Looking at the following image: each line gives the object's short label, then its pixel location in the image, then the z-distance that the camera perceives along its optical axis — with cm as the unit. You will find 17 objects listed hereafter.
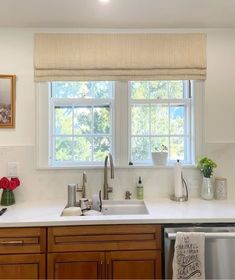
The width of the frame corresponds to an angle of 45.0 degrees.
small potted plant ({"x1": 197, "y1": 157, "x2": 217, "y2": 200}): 249
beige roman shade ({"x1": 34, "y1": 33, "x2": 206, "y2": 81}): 255
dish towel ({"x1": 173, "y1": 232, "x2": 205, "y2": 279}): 191
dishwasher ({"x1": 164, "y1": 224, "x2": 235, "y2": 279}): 197
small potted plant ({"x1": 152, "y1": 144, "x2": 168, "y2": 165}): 264
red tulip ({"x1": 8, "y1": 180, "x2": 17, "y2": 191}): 240
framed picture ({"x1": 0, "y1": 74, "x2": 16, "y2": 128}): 254
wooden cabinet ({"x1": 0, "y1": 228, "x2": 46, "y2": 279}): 195
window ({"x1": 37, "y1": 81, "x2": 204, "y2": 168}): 266
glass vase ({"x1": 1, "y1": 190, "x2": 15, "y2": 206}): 240
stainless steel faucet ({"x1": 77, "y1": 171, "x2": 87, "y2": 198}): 250
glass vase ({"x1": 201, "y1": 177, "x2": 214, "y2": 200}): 254
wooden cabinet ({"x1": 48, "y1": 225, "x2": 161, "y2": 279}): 198
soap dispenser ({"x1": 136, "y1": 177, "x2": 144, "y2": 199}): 258
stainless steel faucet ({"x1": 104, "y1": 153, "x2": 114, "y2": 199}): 245
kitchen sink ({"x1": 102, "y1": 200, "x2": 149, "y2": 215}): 250
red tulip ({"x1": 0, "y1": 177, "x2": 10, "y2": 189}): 239
